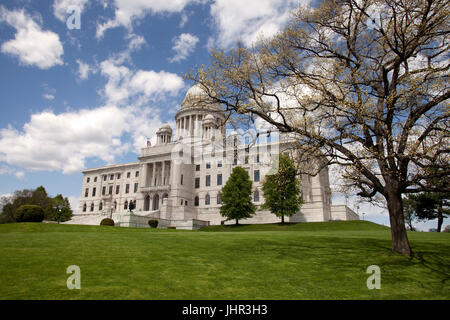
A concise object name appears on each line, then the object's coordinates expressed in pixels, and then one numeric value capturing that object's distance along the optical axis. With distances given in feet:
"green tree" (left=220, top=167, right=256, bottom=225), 167.84
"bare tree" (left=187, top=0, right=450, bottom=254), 40.24
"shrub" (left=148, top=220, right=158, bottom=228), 146.20
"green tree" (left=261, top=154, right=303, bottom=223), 153.22
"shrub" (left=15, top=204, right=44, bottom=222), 109.81
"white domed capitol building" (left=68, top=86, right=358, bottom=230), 169.58
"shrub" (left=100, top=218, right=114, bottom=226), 130.40
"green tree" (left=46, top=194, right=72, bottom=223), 209.40
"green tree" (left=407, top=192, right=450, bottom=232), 155.94
